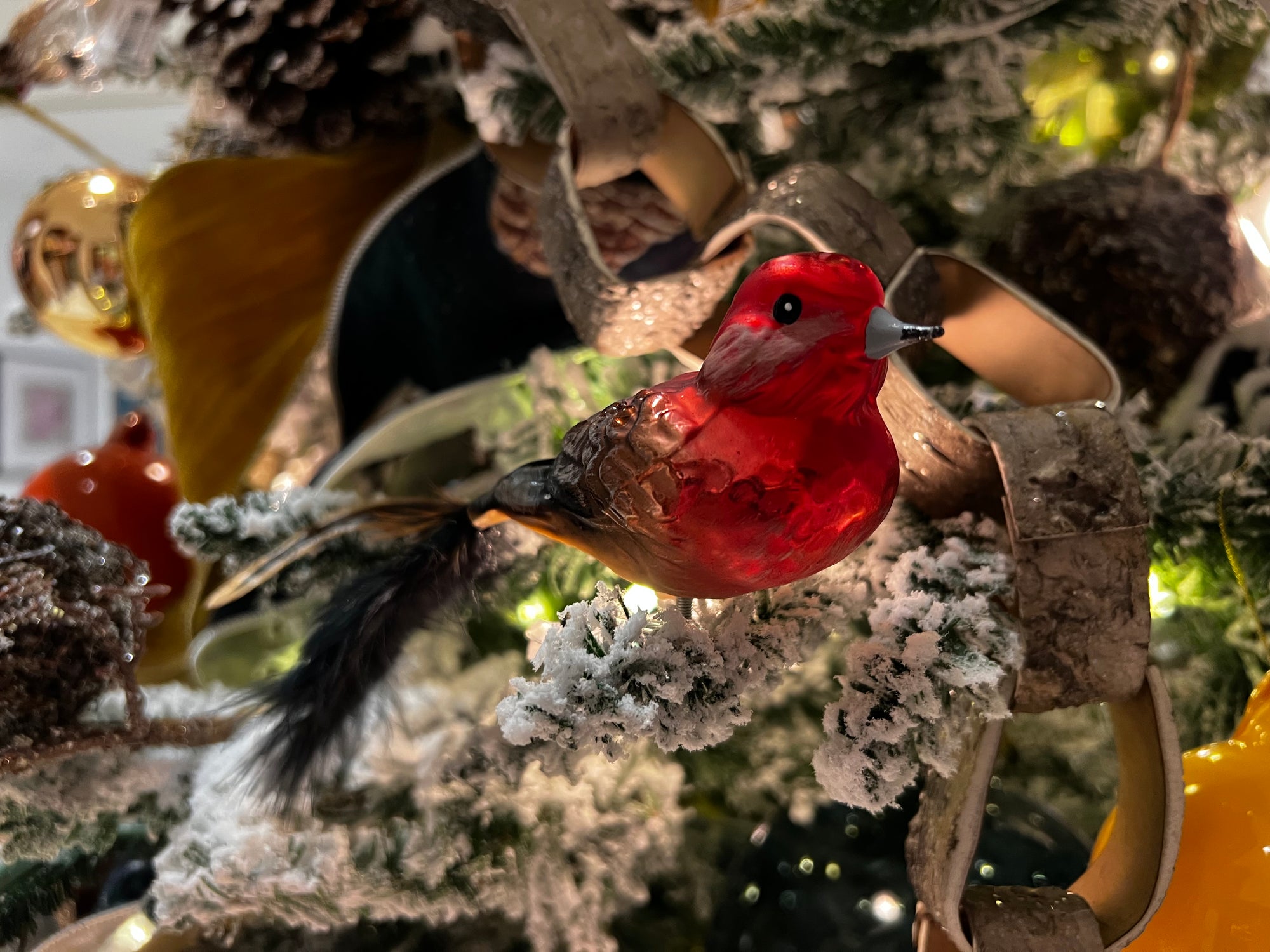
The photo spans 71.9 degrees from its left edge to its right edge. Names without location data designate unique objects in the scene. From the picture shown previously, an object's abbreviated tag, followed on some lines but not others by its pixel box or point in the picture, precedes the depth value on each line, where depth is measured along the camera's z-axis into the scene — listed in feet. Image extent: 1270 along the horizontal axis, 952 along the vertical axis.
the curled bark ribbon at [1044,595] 0.64
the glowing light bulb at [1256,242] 1.23
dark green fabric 1.32
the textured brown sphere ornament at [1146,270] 1.08
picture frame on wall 3.48
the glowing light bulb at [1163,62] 1.34
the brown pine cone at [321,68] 1.25
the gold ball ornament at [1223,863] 0.69
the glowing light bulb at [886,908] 1.03
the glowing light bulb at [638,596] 1.03
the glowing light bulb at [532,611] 1.19
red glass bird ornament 0.58
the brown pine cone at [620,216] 1.17
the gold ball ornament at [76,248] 1.69
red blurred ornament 1.55
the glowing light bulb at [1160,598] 0.99
